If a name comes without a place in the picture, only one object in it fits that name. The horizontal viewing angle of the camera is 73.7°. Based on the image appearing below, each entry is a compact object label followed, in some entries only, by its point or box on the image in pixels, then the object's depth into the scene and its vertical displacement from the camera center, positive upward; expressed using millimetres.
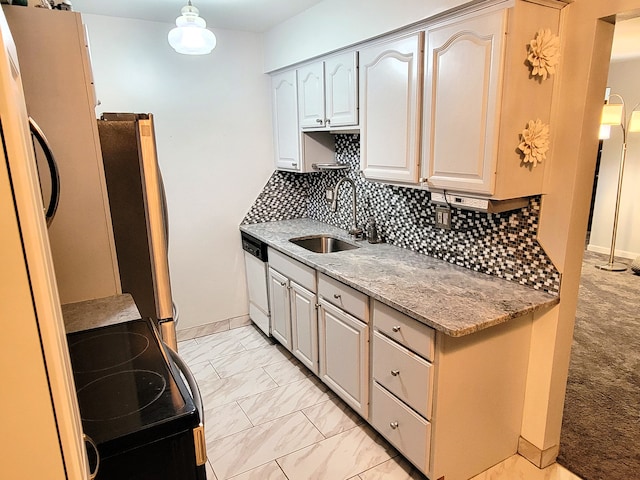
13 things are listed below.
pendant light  2240 +595
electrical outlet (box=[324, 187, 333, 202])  3549 -392
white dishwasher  3393 -1069
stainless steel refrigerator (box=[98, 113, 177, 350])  1871 -285
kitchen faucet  3140 -495
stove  971 -618
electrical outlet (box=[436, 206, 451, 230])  2437 -411
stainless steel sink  3268 -738
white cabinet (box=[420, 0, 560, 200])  1729 +199
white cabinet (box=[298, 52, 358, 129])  2609 +352
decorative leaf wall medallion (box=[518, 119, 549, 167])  1824 +6
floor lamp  4574 +150
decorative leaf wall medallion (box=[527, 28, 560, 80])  1741 +365
